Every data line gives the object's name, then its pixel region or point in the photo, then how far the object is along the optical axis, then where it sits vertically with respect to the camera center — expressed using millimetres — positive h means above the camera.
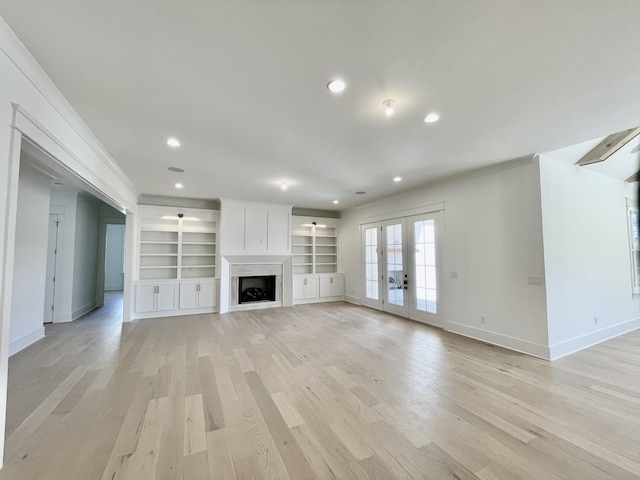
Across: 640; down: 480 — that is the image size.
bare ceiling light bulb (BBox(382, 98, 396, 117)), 2392 +1409
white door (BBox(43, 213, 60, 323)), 5402 -327
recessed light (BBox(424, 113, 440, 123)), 2656 +1421
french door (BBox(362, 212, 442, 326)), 5191 -296
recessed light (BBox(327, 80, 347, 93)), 2123 +1411
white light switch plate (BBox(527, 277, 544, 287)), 3588 -408
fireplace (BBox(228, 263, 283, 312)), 6613 -885
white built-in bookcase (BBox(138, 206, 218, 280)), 6355 +256
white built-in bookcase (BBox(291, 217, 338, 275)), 7980 +260
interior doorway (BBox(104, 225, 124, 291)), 10846 -202
